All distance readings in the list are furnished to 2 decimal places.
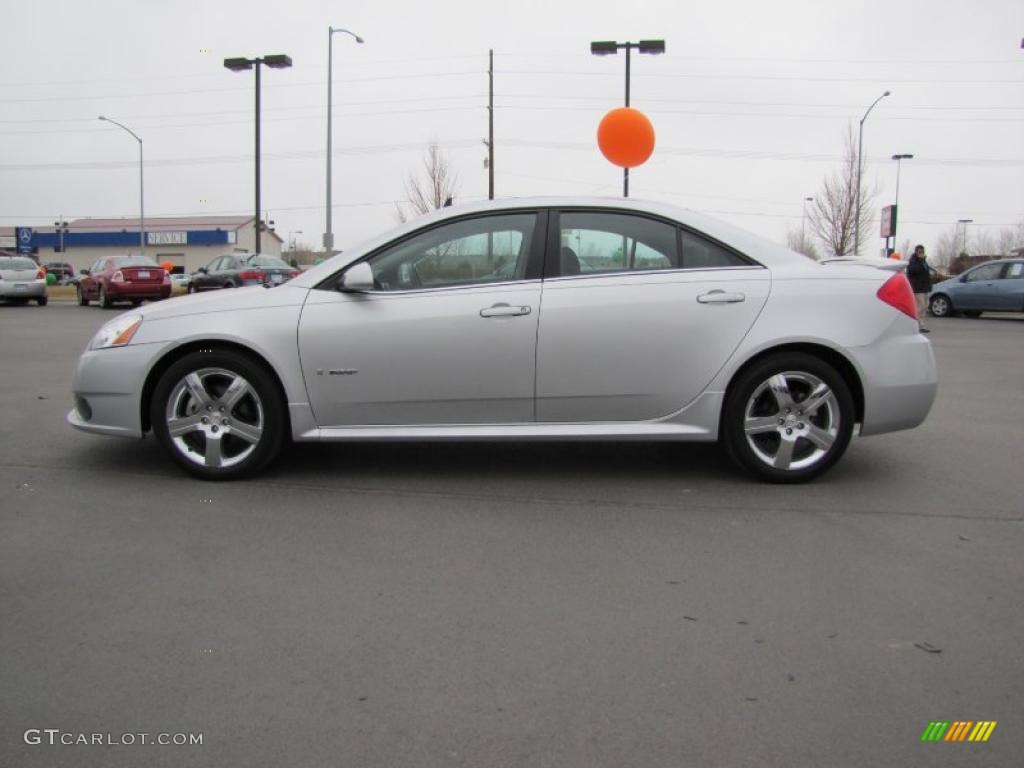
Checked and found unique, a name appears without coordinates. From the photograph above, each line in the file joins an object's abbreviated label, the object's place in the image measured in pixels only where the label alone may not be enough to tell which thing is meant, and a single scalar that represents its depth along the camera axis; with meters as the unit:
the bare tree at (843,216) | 40.81
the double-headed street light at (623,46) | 22.30
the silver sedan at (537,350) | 4.77
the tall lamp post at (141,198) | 44.72
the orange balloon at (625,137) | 16.83
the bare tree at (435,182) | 37.41
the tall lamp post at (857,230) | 34.55
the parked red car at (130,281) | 23.84
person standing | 17.39
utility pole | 28.83
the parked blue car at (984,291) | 22.44
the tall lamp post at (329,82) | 27.39
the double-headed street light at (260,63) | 27.88
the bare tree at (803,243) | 65.04
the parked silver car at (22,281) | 25.53
